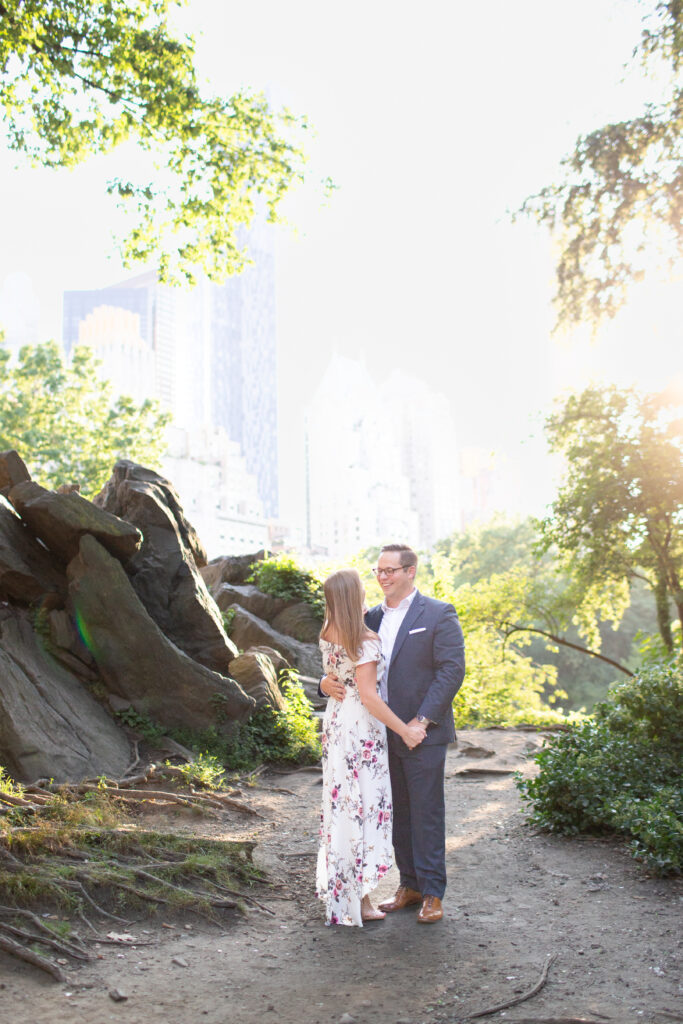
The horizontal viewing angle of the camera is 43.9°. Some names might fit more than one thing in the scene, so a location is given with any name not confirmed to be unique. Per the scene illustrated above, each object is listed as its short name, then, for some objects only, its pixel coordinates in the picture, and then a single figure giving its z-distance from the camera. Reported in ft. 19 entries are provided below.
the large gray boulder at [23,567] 28.84
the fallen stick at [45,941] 12.77
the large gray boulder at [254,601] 50.80
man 14.84
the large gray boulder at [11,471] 32.27
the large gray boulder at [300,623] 49.19
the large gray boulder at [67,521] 29.78
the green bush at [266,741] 29.30
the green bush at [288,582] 51.24
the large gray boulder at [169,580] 32.45
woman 14.55
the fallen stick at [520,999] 10.92
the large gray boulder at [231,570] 55.88
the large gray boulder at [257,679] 32.81
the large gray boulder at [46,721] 23.49
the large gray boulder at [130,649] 29.30
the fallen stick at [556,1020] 10.39
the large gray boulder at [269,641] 45.14
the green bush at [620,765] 19.77
